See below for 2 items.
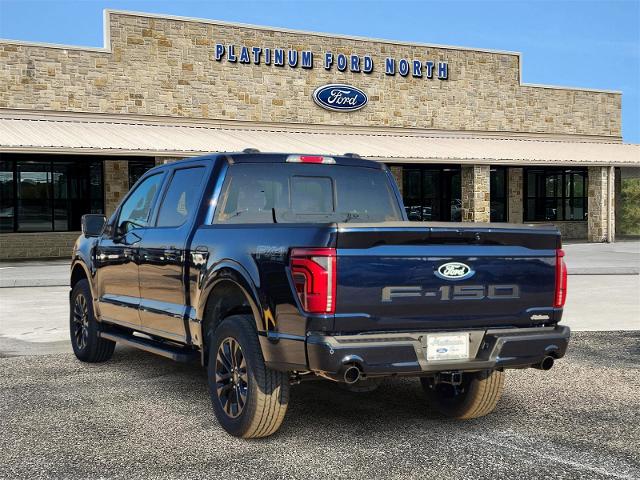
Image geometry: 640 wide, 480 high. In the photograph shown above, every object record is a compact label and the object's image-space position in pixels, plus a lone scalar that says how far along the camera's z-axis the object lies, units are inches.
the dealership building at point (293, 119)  1018.1
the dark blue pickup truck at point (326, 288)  203.8
